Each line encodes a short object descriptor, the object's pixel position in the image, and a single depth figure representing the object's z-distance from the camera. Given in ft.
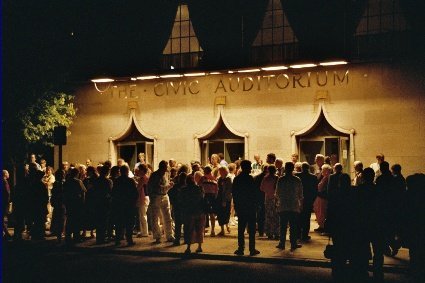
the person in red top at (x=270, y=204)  47.36
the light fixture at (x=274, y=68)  65.57
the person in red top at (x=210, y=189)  49.01
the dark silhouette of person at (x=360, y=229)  27.94
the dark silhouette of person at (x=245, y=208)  41.04
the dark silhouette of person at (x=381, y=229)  30.50
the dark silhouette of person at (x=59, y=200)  47.60
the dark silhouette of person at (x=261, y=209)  48.55
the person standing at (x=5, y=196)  48.70
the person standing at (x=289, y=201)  42.68
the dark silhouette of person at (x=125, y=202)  46.44
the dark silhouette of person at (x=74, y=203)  47.65
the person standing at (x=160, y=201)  46.88
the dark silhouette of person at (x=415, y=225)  30.48
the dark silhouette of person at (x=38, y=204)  49.58
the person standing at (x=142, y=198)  50.11
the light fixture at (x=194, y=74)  70.14
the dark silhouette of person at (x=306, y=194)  46.52
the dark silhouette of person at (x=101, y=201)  47.52
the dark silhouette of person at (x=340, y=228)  27.53
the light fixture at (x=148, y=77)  71.80
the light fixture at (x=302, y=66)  63.82
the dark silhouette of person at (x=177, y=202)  44.96
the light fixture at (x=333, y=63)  62.85
